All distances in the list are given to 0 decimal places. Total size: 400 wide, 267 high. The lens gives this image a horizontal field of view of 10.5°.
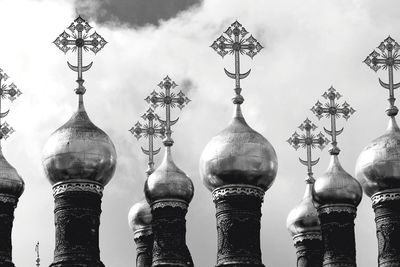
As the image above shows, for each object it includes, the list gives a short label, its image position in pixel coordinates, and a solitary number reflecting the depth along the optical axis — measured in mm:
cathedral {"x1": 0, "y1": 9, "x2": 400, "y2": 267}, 46656
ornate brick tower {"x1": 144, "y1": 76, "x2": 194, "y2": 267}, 48406
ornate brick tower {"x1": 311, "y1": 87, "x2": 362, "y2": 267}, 49312
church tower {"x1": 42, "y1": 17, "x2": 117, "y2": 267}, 46219
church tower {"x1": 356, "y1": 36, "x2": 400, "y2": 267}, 48062
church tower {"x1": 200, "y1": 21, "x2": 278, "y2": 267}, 46500
